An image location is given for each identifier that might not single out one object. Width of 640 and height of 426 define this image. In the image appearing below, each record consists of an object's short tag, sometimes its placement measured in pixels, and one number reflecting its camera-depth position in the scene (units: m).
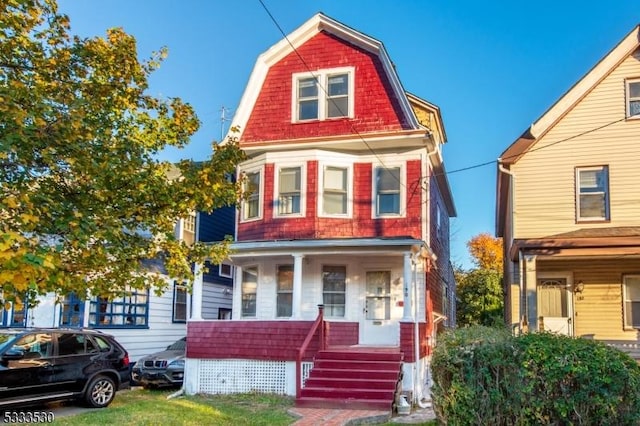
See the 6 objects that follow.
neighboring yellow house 14.57
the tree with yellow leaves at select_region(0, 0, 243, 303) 6.09
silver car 14.81
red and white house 13.76
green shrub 6.35
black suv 10.25
